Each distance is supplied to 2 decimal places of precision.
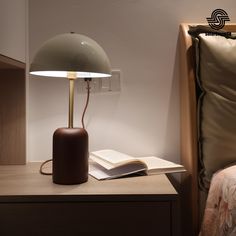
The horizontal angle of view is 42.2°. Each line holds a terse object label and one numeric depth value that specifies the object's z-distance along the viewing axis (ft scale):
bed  3.70
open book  3.43
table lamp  2.81
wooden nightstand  2.81
